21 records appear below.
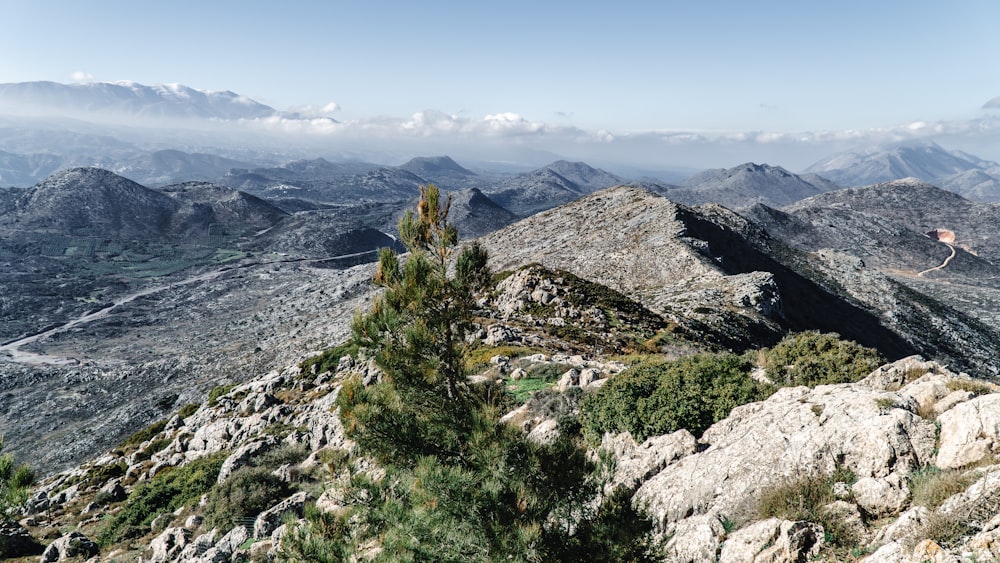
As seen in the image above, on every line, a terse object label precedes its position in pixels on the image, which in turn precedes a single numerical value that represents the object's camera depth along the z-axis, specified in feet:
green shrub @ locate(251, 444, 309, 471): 71.77
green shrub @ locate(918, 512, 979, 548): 20.93
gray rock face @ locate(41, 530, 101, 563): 61.57
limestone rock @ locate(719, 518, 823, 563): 25.93
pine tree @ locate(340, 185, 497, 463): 31.17
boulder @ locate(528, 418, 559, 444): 45.66
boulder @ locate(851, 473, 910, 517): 26.86
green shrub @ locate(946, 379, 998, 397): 32.78
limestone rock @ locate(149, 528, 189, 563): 55.88
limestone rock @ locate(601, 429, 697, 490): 39.11
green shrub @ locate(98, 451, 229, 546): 68.69
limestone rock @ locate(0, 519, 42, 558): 63.87
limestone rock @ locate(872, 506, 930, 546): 22.63
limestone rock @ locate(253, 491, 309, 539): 52.06
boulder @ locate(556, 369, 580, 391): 65.66
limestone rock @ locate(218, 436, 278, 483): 71.69
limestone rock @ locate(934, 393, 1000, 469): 26.40
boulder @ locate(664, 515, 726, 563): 29.17
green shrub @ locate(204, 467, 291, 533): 59.16
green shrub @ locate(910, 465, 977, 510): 23.59
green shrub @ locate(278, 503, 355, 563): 24.91
